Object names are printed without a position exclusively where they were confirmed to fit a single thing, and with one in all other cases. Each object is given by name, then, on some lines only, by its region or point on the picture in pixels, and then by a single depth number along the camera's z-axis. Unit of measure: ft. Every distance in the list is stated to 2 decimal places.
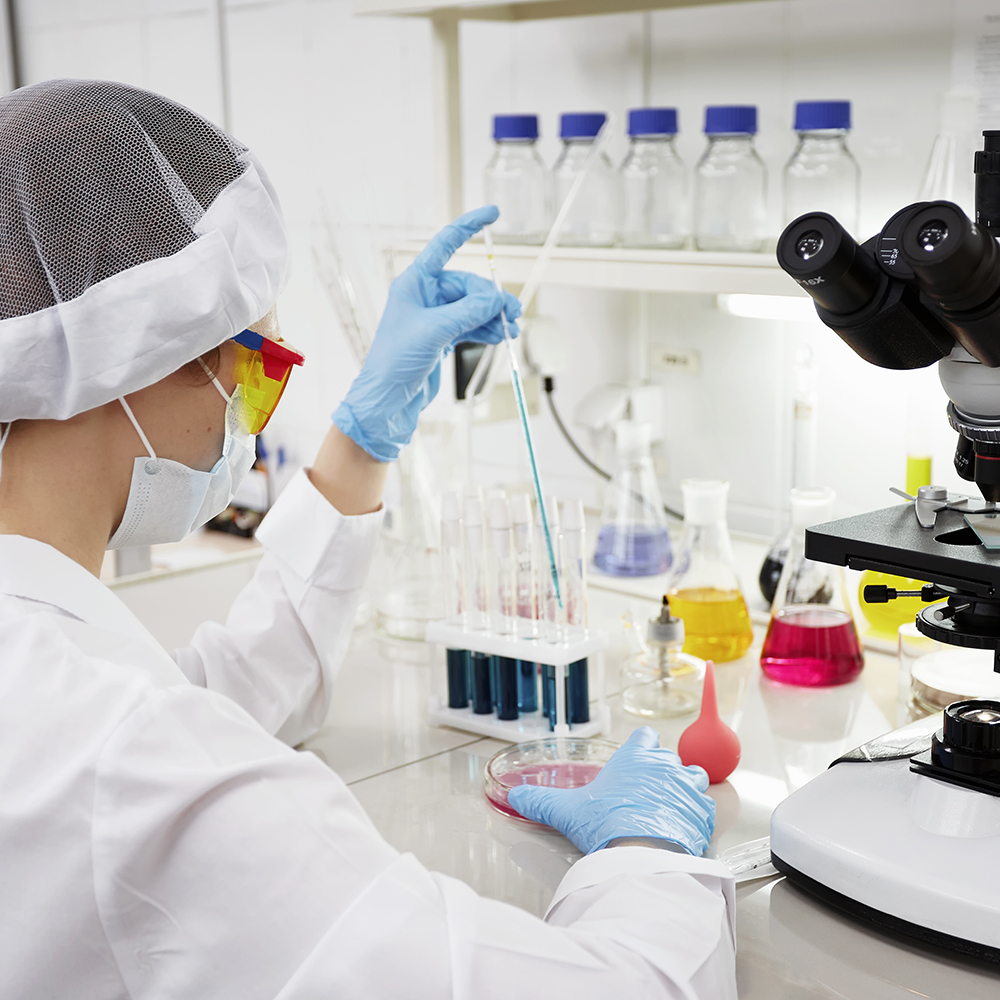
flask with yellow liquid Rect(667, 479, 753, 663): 5.33
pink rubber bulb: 4.06
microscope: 2.95
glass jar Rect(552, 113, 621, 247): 5.94
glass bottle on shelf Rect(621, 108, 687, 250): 5.88
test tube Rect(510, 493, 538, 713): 4.61
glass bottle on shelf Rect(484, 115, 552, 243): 6.19
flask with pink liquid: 4.98
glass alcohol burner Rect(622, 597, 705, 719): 4.74
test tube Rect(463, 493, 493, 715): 4.64
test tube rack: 4.39
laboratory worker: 2.31
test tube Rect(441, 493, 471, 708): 4.71
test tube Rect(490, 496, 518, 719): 4.56
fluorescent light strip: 5.01
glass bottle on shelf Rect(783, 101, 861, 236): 5.40
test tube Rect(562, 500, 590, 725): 4.50
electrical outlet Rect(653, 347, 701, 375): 7.05
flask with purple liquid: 6.47
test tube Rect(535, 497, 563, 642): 4.52
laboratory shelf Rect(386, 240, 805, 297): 4.89
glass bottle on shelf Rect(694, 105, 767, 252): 5.61
